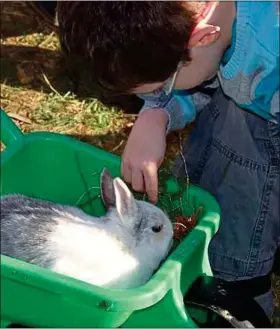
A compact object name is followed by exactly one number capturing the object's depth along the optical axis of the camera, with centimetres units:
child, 140
